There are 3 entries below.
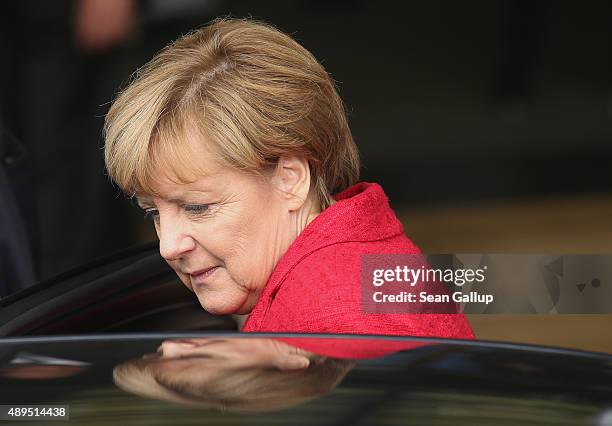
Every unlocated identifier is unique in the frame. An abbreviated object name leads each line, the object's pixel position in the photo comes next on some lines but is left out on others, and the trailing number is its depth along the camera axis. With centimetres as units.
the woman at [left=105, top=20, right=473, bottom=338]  521
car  489
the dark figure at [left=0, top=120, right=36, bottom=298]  555
